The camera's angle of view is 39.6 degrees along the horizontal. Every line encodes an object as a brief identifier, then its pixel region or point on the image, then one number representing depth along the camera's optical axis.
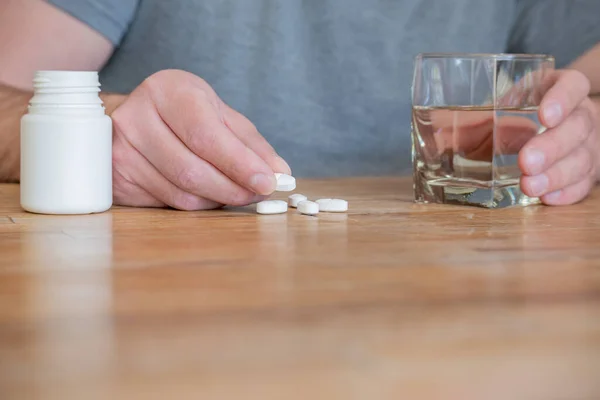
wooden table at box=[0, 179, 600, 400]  0.41
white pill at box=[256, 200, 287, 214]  1.02
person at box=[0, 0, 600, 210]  1.48
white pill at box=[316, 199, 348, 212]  1.04
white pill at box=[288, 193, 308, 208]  1.08
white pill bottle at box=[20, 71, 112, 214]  0.96
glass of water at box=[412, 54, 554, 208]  1.09
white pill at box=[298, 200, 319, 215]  1.02
